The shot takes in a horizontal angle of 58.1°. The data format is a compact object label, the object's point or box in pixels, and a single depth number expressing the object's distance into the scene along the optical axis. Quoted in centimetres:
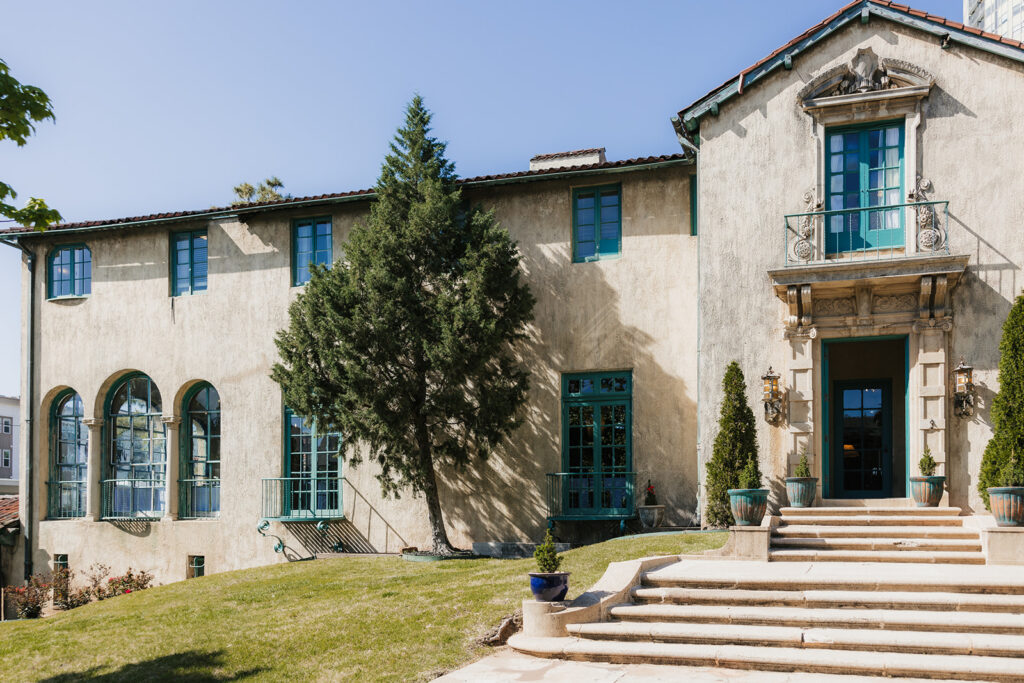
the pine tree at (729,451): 1487
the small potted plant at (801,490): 1425
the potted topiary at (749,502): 1234
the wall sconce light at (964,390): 1405
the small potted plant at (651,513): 1634
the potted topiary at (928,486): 1384
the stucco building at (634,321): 1452
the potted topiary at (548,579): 998
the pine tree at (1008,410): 1355
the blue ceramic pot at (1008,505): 1150
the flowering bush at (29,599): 1853
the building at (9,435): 5641
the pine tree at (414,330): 1645
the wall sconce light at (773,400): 1490
